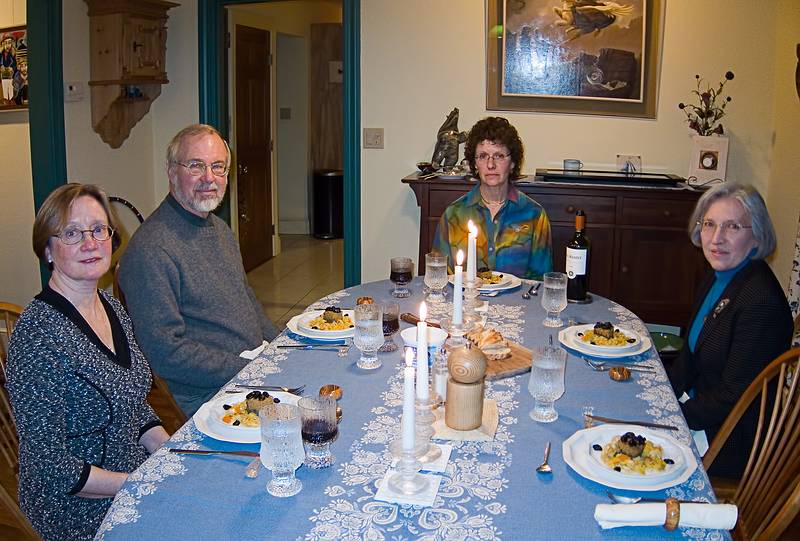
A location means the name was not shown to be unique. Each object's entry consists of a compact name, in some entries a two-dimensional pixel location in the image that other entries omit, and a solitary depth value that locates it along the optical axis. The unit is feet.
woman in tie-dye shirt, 10.03
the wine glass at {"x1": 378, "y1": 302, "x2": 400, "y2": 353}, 7.12
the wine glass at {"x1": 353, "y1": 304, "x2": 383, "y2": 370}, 6.38
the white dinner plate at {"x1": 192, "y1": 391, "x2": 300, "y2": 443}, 5.00
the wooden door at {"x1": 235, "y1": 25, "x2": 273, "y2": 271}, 19.24
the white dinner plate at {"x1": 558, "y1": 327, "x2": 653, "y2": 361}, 6.70
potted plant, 13.14
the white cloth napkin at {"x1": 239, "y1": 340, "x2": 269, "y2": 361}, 7.30
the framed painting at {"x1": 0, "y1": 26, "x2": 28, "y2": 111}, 14.08
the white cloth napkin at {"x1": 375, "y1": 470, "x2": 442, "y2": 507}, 4.31
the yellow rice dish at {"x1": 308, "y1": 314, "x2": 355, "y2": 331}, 7.20
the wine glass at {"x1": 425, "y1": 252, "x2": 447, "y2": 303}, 8.27
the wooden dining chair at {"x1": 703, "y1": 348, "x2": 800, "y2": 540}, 5.42
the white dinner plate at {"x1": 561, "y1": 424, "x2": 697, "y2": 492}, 4.48
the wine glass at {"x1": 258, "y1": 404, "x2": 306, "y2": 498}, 4.46
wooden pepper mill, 5.05
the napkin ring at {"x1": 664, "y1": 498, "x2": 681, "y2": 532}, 4.01
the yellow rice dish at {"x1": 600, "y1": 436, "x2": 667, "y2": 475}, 4.60
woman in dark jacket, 6.62
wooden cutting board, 6.22
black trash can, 25.59
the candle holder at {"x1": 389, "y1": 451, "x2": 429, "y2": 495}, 4.41
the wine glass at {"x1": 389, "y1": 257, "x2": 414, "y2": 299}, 8.89
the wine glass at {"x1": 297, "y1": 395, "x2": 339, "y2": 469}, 4.75
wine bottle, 8.30
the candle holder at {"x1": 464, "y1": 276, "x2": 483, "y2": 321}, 7.65
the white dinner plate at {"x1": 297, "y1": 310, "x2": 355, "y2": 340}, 7.04
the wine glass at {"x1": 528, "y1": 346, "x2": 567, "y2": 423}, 5.40
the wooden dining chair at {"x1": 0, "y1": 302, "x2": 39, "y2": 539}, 5.24
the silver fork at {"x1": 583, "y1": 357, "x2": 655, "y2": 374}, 6.45
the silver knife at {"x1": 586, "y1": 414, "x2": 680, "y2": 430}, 5.39
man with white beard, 7.45
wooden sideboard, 12.84
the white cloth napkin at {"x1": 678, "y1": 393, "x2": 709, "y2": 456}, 6.64
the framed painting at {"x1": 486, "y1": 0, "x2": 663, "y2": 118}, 13.60
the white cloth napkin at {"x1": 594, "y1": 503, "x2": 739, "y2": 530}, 3.98
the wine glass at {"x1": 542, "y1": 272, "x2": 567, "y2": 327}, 7.62
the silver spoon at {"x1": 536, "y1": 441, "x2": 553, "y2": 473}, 4.67
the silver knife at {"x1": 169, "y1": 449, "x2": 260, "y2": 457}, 4.87
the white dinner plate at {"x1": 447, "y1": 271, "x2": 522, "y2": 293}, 8.81
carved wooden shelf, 14.07
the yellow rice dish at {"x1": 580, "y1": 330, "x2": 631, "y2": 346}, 6.86
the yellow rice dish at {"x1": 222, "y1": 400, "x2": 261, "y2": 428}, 5.14
